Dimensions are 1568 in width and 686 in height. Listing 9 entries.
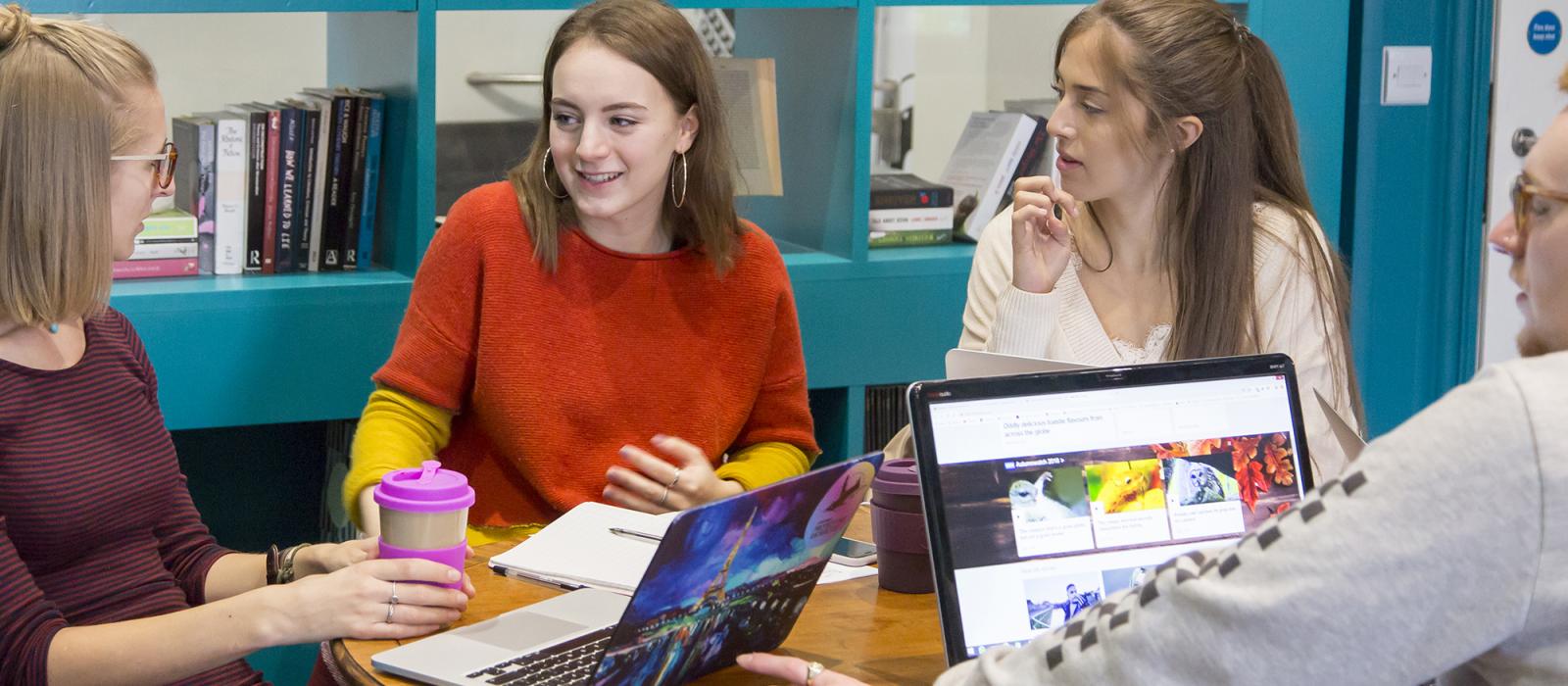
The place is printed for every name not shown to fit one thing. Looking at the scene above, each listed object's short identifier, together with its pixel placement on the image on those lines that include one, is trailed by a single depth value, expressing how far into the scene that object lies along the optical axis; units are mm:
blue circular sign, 3445
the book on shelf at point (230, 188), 2596
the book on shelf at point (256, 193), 2617
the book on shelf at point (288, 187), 2631
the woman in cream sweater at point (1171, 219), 2100
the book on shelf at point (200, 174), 2592
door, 3420
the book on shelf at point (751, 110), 2818
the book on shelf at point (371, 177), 2686
